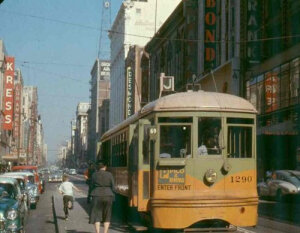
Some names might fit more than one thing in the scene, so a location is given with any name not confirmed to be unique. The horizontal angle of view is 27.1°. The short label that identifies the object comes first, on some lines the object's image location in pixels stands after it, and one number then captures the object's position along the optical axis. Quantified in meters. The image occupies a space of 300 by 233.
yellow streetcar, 12.43
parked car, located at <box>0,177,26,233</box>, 11.87
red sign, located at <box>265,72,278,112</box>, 35.34
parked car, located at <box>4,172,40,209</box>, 25.48
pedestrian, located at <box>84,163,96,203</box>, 25.06
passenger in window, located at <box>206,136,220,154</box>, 12.97
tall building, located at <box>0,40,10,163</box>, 82.88
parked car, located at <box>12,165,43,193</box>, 38.59
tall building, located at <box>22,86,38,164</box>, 154.20
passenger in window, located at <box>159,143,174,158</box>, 12.98
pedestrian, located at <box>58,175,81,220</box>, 18.68
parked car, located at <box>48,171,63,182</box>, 68.06
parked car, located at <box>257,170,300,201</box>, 26.60
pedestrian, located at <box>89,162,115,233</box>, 12.61
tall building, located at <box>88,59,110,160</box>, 174.51
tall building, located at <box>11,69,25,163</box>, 102.69
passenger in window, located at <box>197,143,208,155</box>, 12.88
